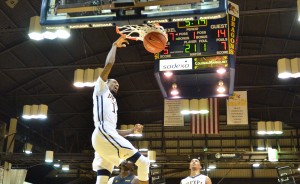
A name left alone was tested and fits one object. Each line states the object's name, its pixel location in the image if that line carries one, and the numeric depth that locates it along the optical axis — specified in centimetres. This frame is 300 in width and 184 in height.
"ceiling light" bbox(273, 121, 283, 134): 2288
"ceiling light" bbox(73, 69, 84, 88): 1736
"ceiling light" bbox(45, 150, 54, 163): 2433
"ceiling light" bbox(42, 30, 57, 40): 1323
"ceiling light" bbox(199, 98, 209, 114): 1970
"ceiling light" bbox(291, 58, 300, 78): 1574
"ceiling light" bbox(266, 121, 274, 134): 2312
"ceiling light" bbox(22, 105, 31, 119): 2144
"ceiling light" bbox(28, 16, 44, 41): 1364
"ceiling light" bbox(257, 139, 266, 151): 3083
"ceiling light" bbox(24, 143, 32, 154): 2642
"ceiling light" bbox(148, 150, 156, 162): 2324
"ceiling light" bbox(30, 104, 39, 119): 2148
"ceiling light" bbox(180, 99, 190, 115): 2008
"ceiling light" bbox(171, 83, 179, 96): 1186
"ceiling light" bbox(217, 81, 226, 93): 1162
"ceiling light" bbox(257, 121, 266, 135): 2312
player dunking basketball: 546
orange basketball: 681
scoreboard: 1098
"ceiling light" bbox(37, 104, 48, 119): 2131
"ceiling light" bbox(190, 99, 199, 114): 2000
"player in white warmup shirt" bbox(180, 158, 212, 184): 820
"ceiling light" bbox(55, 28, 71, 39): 1288
